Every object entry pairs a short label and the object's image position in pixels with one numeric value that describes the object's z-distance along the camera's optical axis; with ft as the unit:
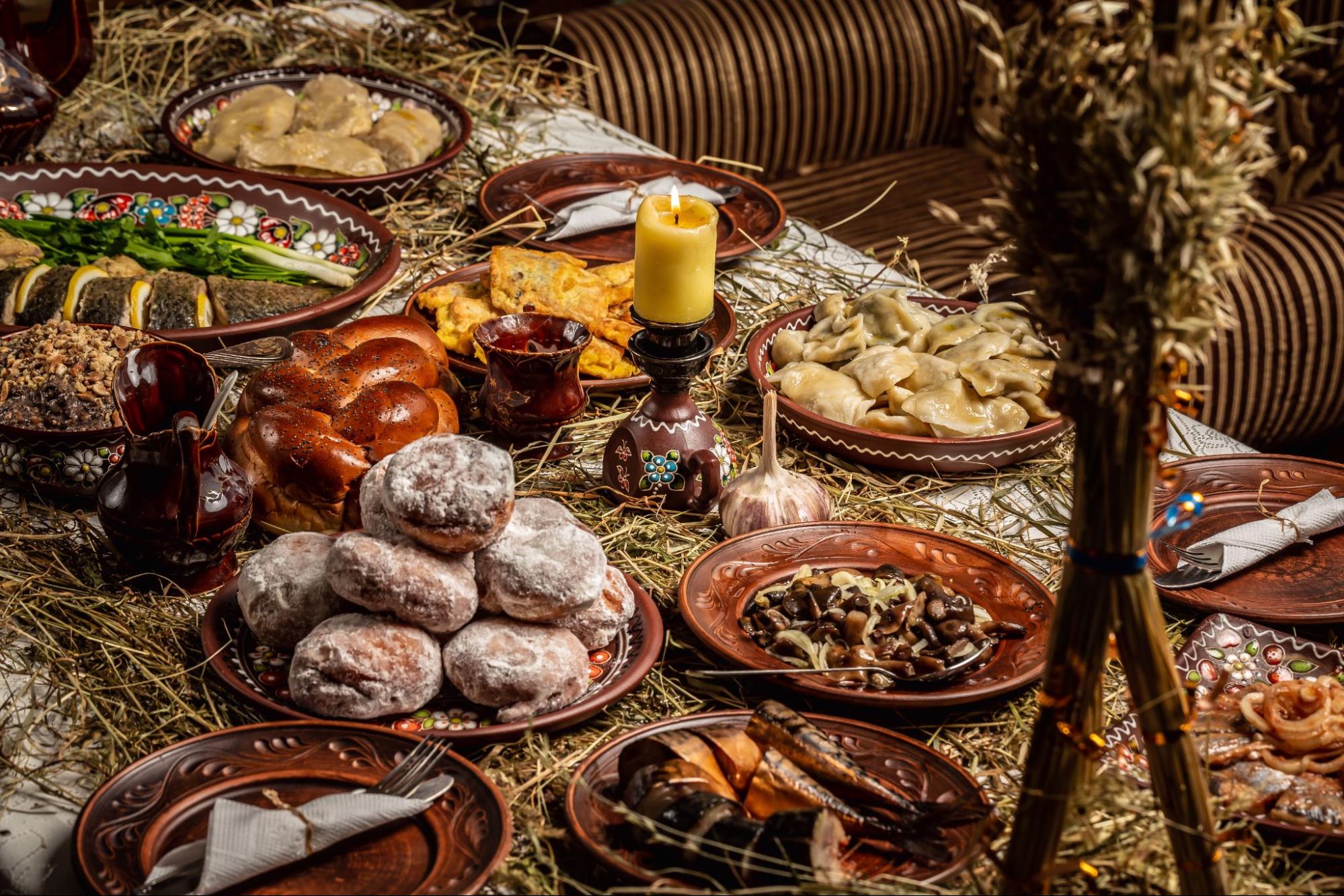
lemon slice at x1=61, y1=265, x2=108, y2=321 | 6.24
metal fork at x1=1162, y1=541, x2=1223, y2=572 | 5.13
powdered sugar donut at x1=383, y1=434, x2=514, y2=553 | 3.99
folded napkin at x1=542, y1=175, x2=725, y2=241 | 7.78
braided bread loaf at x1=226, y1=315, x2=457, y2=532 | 5.06
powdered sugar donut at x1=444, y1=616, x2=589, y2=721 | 4.07
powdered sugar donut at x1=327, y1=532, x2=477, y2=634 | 4.00
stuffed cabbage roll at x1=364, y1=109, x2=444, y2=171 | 8.38
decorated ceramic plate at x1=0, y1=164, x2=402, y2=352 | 7.54
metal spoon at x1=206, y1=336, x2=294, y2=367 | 5.63
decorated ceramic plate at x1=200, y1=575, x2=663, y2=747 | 4.11
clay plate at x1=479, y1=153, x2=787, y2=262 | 7.86
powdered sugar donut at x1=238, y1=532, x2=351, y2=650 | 4.27
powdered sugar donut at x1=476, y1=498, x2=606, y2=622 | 4.11
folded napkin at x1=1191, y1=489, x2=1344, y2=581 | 5.21
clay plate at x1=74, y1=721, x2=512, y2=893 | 3.54
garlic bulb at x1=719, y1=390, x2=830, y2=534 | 5.27
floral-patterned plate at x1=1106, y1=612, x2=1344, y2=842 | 4.57
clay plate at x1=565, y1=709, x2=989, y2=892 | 3.56
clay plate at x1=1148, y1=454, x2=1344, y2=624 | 4.98
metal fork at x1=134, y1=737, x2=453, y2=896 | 3.72
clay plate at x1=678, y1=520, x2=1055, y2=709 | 4.35
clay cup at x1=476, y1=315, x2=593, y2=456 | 5.59
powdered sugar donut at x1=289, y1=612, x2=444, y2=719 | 4.02
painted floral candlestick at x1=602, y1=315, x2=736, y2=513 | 5.32
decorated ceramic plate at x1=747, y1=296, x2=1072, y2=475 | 5.82
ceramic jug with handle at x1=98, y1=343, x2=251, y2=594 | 4.64
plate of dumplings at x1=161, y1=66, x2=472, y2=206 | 8.04
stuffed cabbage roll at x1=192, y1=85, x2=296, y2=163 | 8.28
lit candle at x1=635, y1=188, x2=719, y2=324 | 5.04
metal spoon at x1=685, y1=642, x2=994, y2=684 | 4.33
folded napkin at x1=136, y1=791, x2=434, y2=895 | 3.45
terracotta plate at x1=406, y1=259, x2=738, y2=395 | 6.28
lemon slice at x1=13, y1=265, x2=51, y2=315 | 6.30
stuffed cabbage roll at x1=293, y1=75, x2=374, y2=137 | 8.64
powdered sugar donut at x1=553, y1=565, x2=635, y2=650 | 4.39
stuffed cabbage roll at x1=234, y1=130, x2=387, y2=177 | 8.01
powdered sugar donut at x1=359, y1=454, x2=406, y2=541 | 4.17
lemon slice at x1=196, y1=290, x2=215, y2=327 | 6.35
